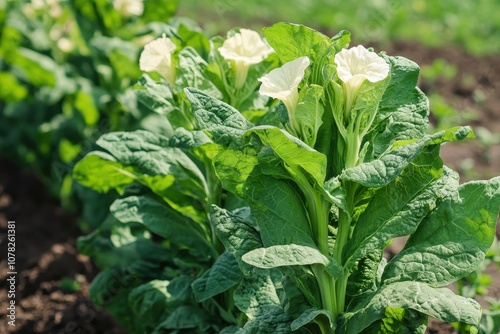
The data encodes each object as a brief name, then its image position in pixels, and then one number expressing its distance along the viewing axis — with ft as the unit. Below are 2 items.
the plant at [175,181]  9.91
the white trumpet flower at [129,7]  15.21
